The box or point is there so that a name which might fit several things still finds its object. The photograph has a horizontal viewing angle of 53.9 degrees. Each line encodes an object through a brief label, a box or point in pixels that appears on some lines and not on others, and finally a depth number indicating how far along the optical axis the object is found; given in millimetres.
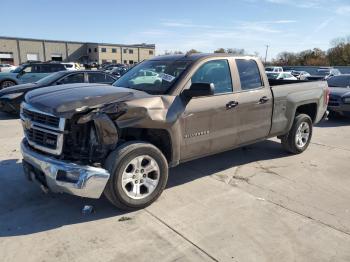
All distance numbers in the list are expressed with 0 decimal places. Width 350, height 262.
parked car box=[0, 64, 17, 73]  34809
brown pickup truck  3727
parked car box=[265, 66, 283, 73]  38525
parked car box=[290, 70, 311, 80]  33178
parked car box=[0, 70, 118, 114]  10272
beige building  73438
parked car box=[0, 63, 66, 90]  15328
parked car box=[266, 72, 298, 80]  20203
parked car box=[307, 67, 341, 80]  32547
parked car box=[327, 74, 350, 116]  10898
